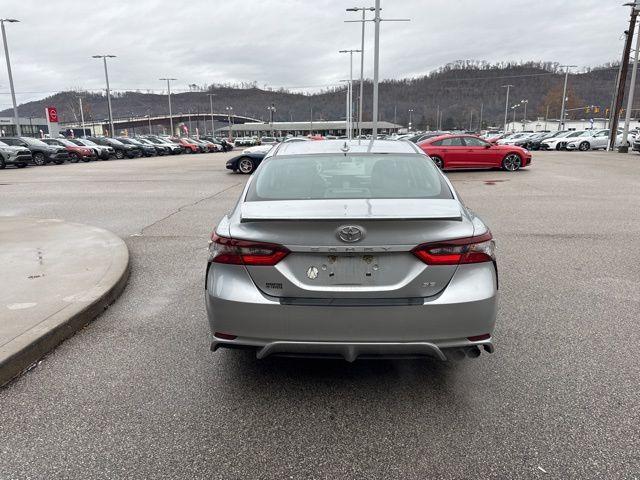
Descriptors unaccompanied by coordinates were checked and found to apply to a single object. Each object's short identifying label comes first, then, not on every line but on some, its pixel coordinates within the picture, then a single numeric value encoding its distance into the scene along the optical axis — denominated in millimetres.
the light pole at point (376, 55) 27523
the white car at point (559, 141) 40188
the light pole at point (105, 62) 52594
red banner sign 43688
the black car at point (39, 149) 28672
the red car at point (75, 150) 33519
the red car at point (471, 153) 19406
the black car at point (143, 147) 40250
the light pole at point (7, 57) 35188
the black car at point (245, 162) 20781
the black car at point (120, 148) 38969
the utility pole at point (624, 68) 33969
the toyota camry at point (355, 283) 2820
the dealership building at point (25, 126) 100188
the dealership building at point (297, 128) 141750
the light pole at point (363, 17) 30630
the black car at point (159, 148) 43800
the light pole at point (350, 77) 46156
